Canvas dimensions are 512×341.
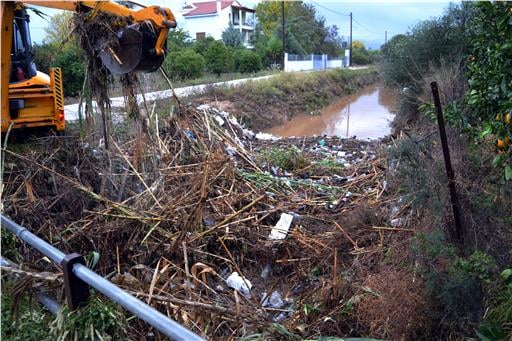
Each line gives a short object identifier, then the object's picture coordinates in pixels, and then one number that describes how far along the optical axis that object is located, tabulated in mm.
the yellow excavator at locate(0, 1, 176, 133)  4824
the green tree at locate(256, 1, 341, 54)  50369
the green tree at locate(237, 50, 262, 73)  32469
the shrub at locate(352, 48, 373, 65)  67988
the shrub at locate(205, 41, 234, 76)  29609
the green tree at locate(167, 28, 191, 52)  33066
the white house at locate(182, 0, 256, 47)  54125
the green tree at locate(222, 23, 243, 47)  42625
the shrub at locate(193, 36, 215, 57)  32188
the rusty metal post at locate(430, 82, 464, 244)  4094
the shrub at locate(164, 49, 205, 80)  24531
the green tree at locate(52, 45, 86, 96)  17688
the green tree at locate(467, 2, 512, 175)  2615
